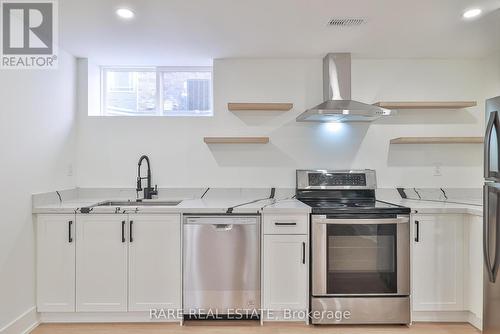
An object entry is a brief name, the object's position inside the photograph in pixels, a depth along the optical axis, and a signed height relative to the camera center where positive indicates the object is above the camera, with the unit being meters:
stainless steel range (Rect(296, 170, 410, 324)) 2.54 -0.76
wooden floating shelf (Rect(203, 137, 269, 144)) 3.06 +0.26
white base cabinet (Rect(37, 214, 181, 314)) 2.54 -0.74
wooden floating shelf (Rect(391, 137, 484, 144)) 3.04 +0.26
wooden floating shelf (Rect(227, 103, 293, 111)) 3.06 +0.58
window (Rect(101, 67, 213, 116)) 3.41 +0.82
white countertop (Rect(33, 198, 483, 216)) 2.53 -0.32
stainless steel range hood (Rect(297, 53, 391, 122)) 2.86 +0.71
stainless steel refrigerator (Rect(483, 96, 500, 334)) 1.99 -0.30
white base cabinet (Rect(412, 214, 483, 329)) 2.56 -0.76
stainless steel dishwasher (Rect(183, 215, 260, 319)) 2.56 -0.73
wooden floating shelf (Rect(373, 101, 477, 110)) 3.04 +0.60
